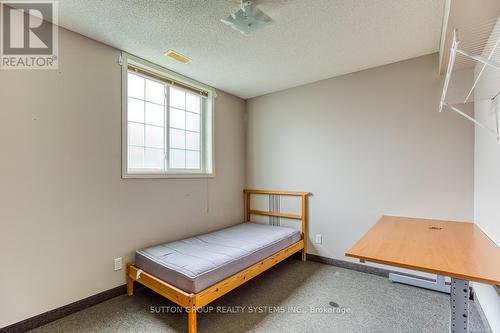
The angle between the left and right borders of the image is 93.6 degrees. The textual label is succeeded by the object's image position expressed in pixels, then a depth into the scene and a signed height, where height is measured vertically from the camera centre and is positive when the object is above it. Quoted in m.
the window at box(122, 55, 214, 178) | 2.56 +0.51
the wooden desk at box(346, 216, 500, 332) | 1.11 -0.49
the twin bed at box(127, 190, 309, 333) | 1.81 -0.89
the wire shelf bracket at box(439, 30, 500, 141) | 1.04 +0.48
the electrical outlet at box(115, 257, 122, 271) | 2.32 -0.98
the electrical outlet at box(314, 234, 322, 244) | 3.19 -1.00
